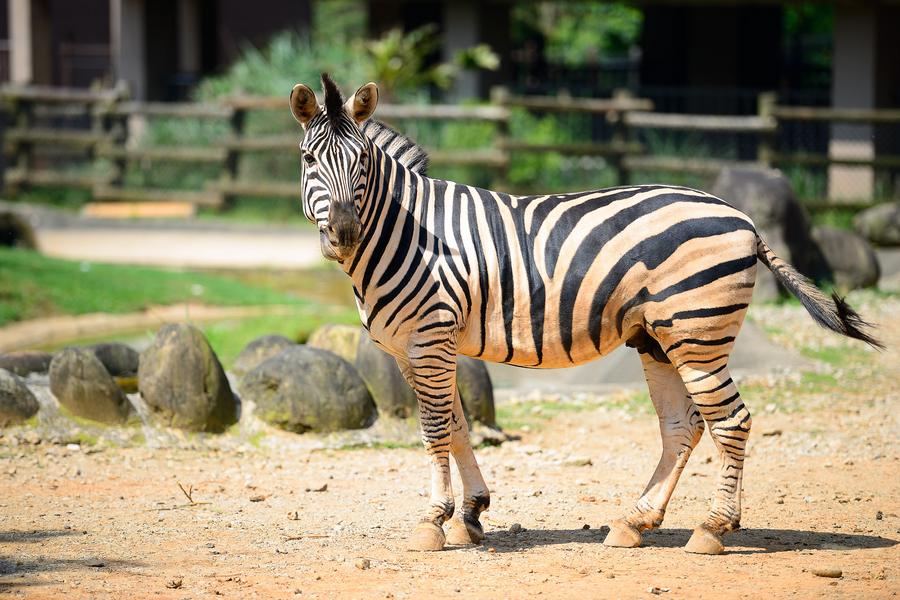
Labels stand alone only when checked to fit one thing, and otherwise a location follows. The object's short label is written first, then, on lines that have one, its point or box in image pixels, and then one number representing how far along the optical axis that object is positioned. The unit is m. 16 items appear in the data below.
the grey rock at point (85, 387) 14.97
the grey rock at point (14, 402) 14.84
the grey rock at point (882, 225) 31.52
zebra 10.52
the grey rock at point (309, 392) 15.32
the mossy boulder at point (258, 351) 17.03
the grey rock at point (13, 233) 31.03
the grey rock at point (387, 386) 15.79
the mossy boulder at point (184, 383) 15.15
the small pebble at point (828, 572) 9.89
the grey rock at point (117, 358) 16.81
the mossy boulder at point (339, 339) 17.08
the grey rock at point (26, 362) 16.37
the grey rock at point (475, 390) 15.82
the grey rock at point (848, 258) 26.94
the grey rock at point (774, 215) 25.66
